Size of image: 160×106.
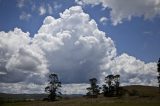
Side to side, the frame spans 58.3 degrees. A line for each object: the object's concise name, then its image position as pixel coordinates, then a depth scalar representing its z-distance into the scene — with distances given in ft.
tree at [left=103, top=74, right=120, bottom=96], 219.96
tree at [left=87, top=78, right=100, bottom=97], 244.09
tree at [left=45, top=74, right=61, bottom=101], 211.60
